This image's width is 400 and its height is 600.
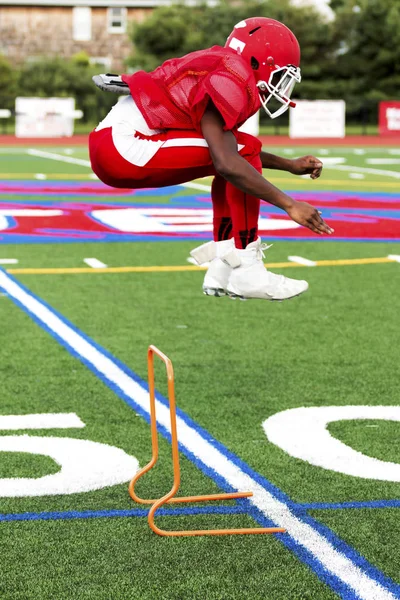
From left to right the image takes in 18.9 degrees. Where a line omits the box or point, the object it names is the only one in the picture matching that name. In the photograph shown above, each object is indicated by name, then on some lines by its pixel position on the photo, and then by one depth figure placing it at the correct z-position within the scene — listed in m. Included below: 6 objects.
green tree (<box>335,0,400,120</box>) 54.91
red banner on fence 41.91
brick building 68.50
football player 4.59
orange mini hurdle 4.55
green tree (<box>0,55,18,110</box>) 51.31
